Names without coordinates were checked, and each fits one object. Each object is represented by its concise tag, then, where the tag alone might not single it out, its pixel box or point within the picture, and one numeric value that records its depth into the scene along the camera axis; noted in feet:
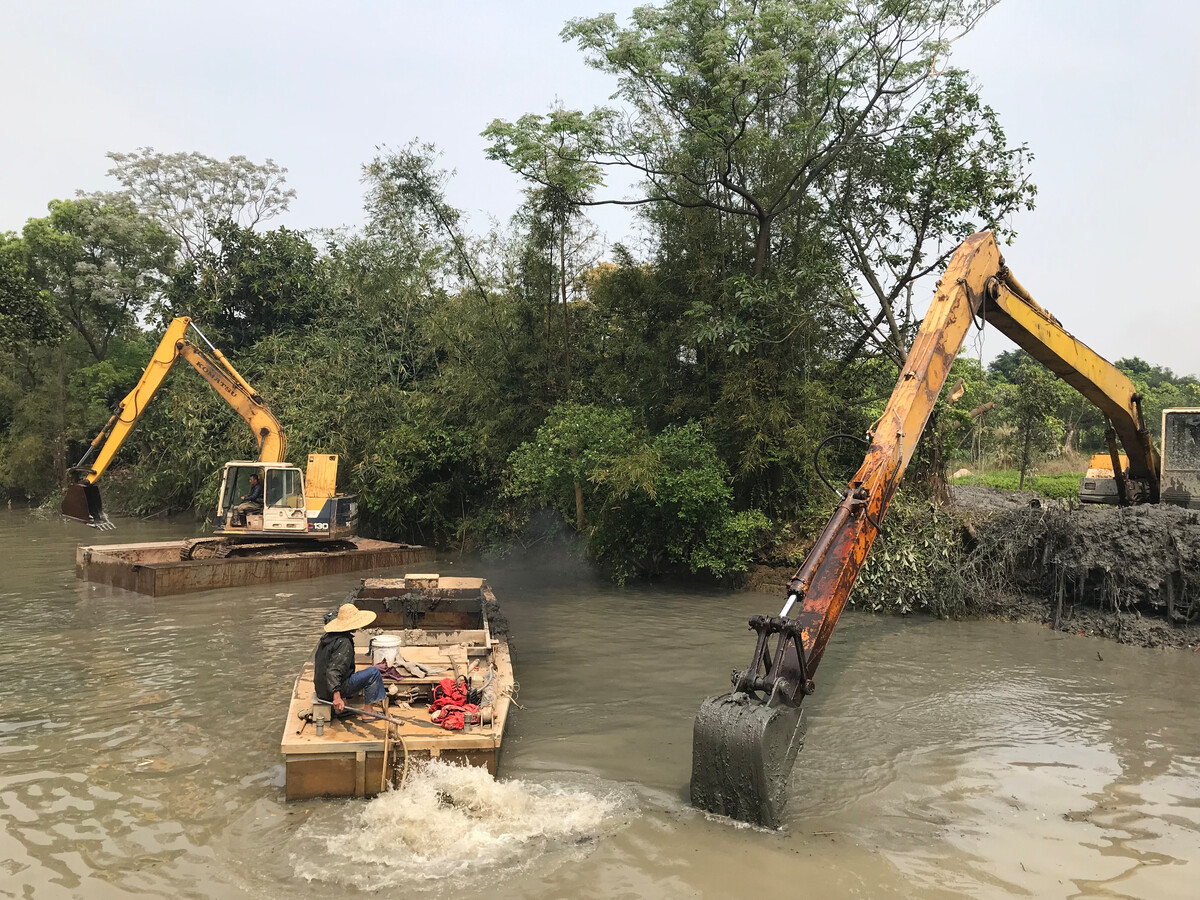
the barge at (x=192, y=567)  46.88
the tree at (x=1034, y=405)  63.57
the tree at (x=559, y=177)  48.32
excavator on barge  52.47
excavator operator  52.60
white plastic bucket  24.45
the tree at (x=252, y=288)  91.30
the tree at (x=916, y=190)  45.44
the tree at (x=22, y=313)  63.52
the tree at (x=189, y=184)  104.99
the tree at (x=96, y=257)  103.19
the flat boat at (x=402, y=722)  19.56
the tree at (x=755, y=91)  43.88
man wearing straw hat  20.97
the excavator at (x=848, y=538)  17.95
